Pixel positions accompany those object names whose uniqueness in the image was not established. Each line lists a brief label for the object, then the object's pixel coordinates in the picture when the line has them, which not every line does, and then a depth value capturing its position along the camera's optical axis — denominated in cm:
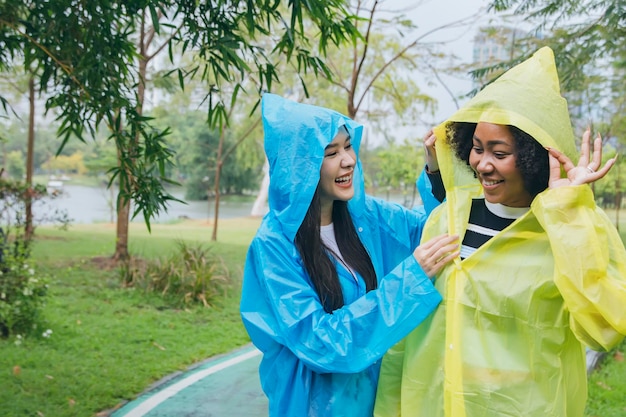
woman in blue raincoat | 189
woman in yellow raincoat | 161
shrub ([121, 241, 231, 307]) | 805
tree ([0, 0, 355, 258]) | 334
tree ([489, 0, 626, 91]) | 692
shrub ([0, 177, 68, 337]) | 558
